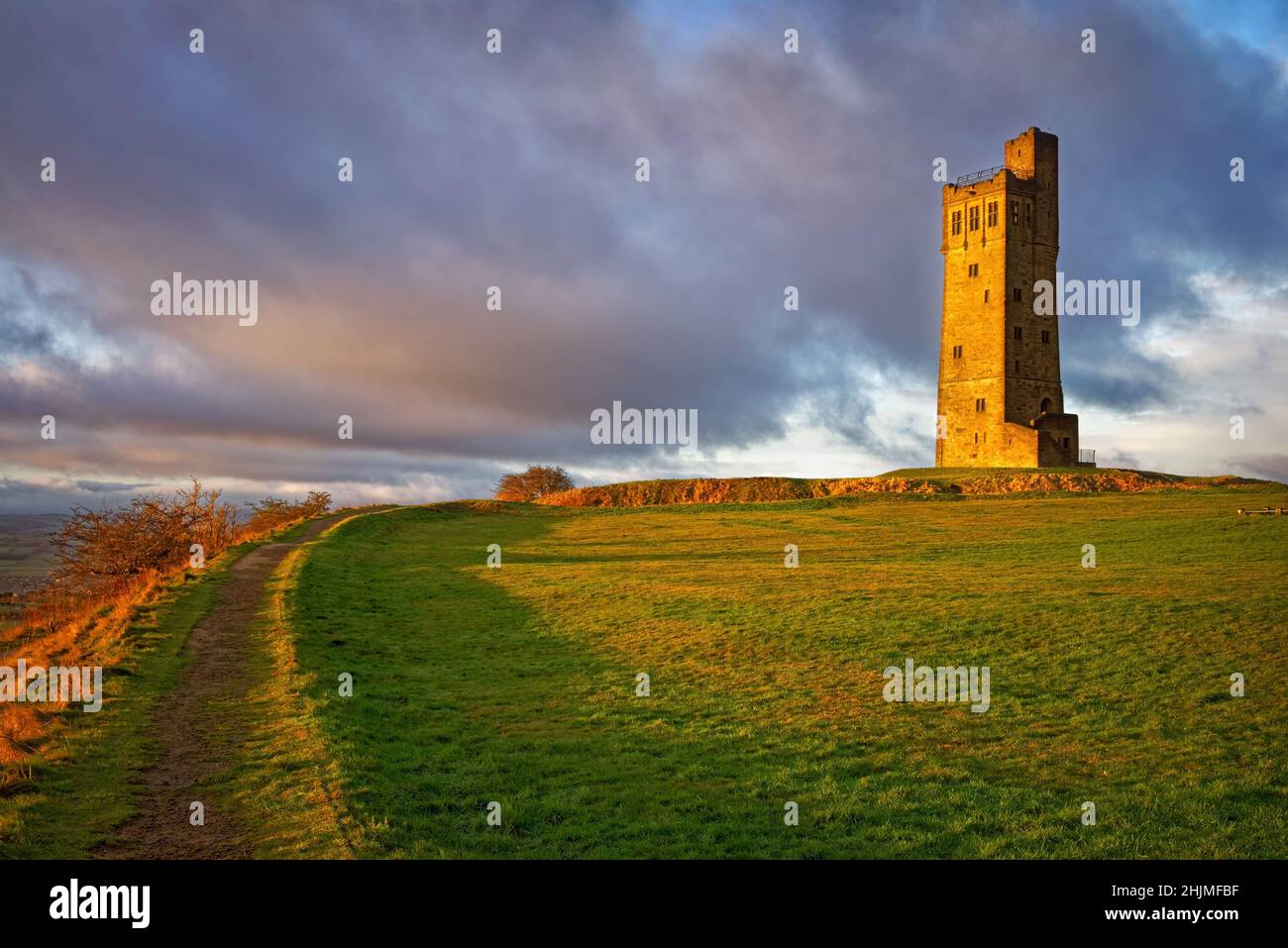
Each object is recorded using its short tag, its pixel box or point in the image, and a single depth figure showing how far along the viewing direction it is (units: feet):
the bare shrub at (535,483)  321.52
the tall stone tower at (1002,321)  266.36
